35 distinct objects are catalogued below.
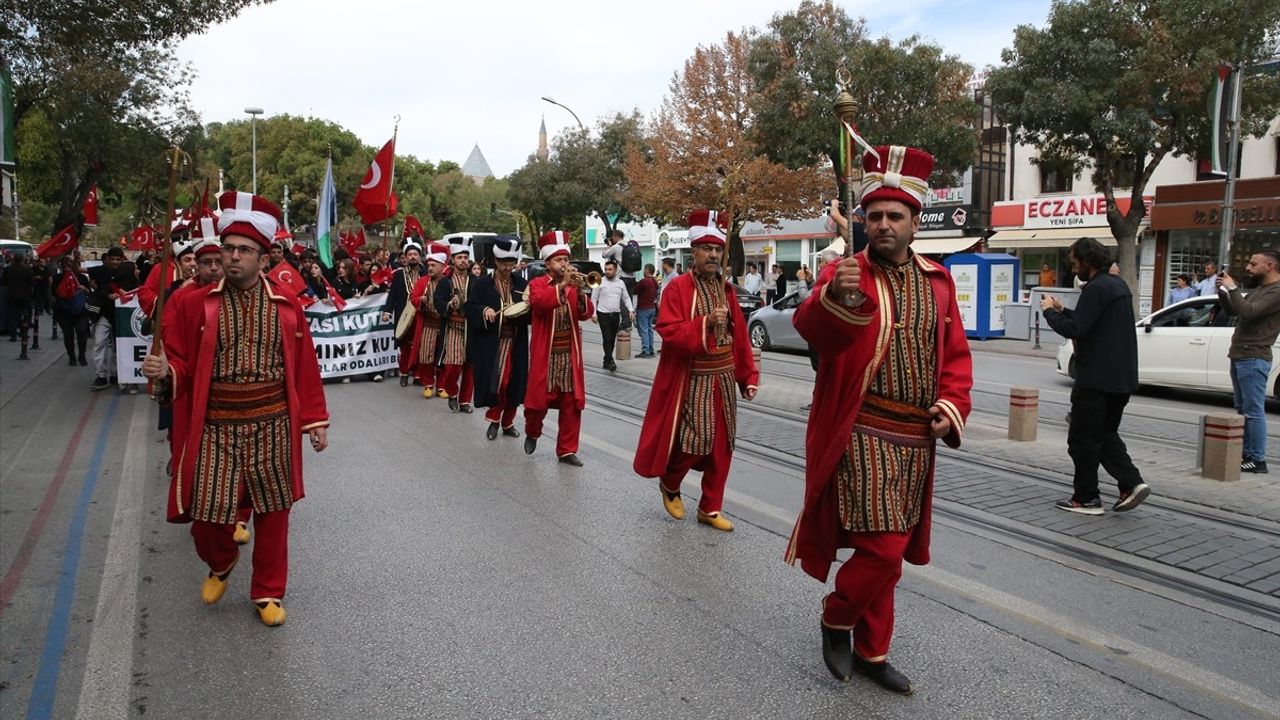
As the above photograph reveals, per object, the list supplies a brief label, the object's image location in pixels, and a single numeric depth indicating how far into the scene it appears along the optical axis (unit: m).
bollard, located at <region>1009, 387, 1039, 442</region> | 8.77
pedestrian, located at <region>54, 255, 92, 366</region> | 15.29
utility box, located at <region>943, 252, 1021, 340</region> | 22.12
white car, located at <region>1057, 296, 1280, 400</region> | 11.73
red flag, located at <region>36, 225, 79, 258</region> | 13.91
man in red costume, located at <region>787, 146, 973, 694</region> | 3.46
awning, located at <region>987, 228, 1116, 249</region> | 31.19
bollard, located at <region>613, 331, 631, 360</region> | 16.75
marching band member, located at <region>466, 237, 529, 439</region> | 8.78
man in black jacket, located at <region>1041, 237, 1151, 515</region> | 6.13
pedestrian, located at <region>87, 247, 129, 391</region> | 12.40
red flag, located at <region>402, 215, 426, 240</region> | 19.79
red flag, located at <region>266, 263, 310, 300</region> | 8.16
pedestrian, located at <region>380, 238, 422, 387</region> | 12.80
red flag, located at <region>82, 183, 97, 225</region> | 23.79
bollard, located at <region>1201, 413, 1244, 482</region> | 7.16
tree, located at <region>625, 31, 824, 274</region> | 29.84
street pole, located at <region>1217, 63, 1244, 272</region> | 15.84
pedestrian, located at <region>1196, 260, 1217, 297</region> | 17.49
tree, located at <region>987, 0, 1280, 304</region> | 19.88
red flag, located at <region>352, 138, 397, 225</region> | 16.19
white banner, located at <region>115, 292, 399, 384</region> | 13.64
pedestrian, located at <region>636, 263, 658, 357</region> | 17.08
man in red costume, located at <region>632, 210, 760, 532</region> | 5.80
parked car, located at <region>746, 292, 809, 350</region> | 18.31
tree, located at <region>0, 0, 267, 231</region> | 12.50
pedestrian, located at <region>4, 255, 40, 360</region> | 16.80
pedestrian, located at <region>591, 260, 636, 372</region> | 15.93
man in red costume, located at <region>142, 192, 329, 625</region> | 4.29
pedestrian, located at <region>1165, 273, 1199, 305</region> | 18.94
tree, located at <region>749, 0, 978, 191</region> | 23.10
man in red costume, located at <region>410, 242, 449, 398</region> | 11.77
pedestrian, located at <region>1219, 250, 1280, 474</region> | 7.14
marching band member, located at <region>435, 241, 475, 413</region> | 10.70
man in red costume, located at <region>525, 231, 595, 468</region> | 7.78
